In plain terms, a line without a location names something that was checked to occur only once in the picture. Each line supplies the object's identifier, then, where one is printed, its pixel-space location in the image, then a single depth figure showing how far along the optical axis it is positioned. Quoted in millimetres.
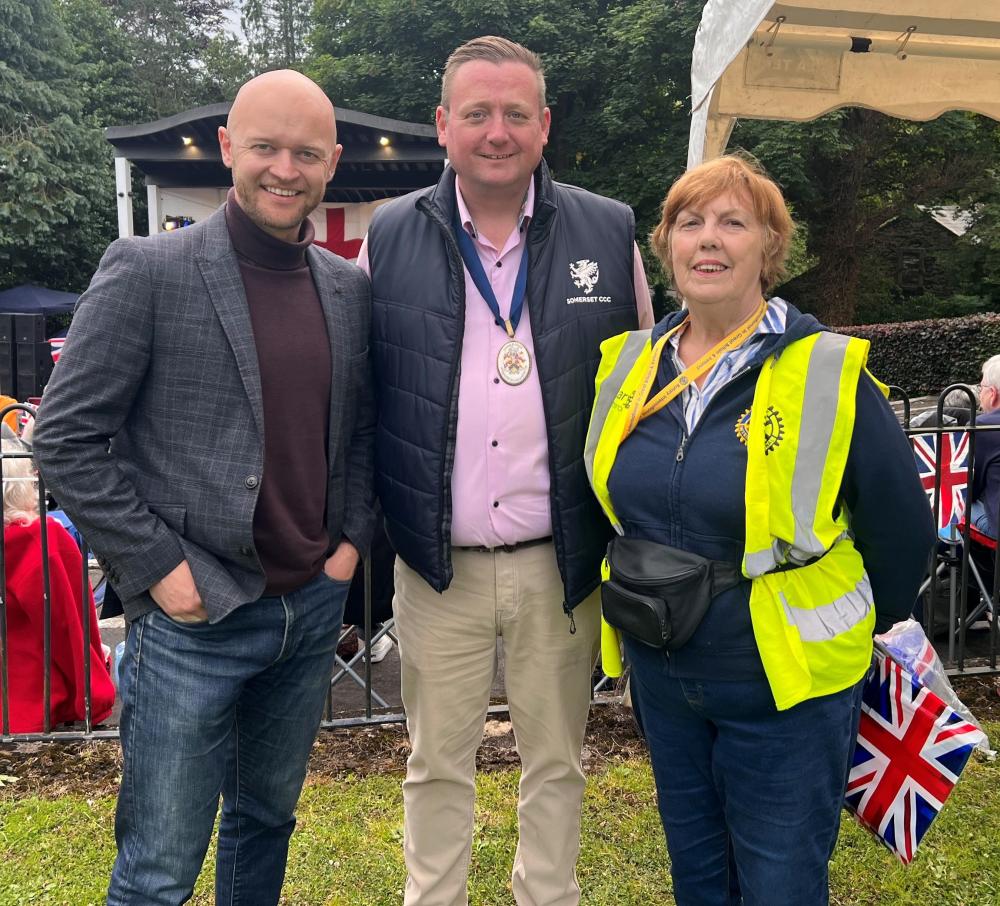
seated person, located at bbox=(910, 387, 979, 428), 4949
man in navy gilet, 2299
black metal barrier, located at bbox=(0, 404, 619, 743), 3805
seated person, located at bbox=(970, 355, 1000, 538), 4562
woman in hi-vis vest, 1801
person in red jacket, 3920
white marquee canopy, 3873
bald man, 1846
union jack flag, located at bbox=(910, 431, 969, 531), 4598
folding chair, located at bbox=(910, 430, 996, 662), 4559
